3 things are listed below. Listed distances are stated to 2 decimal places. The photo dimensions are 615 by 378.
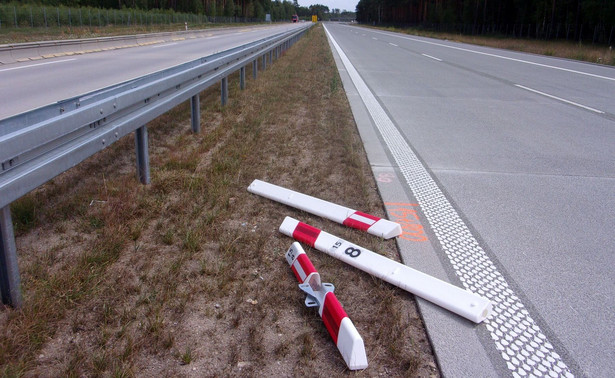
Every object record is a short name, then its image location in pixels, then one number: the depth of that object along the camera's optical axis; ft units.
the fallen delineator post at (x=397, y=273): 9.62
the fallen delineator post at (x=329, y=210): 12.91
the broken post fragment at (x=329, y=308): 8.03
